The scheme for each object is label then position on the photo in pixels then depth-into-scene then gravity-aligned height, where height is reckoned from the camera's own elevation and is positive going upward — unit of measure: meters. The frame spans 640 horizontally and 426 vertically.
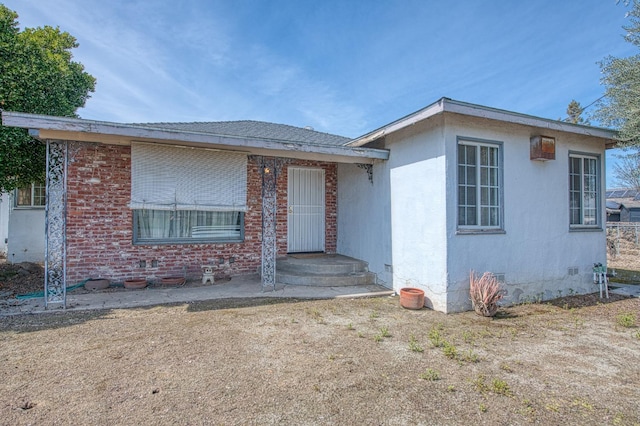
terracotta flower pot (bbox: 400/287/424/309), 5.60 -1.38
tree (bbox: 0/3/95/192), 6.42 +2.69
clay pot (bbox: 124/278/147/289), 6.59 -1.31
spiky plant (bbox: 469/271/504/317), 5.25 -1.23
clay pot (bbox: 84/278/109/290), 6.43 -1.29
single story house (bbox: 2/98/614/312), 5.47 +0.39
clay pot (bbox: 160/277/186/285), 6.89 -1.31
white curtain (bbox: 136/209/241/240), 7.07 -0.11
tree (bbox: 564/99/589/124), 33.08 +11.61
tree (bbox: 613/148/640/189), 6.61 +1.14
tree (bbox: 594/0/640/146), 5.75 +2.40
